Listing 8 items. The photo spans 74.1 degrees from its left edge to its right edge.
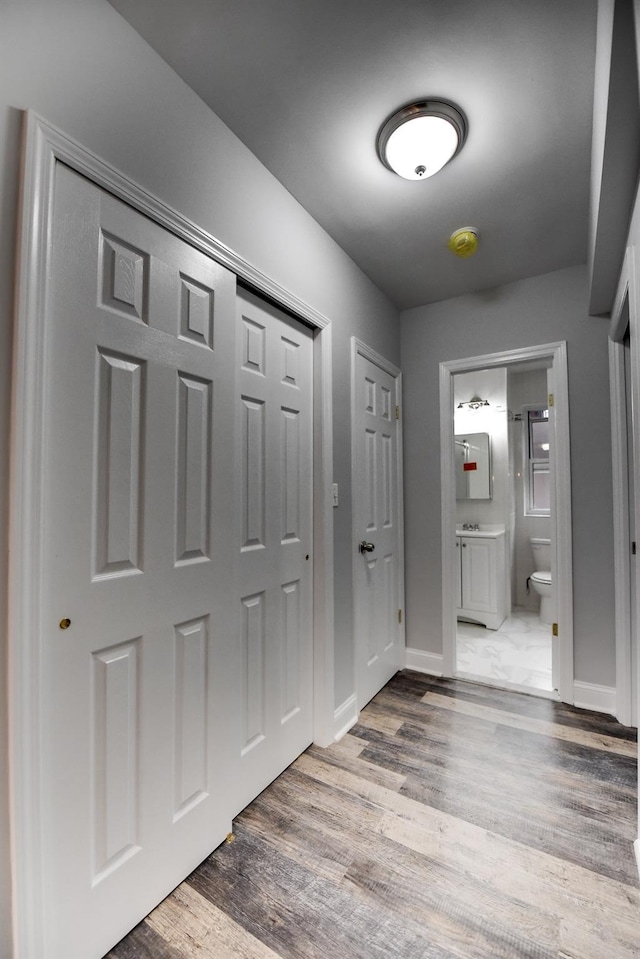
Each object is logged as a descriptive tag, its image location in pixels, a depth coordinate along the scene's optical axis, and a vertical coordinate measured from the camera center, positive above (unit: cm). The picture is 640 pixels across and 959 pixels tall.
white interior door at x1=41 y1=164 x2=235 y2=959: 100 -21
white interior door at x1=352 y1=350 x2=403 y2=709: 233 -23
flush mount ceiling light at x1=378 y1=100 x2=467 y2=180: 145 +126
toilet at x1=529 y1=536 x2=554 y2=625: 374 -79
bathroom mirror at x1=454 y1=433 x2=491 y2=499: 410 +24
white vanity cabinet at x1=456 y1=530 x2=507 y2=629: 364 -77
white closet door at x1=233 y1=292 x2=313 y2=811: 164 -22
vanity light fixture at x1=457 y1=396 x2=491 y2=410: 415 +86
